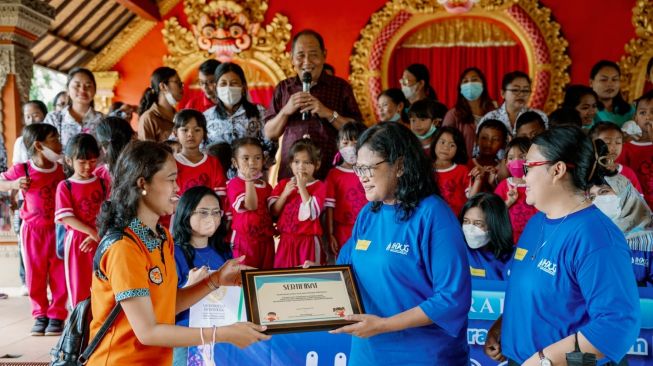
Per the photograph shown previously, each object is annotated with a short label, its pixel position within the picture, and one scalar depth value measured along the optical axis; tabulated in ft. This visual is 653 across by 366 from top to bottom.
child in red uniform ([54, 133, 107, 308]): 14.14
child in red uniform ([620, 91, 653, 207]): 13.89
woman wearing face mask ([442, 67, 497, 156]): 16.71
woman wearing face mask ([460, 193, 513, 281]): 10.46
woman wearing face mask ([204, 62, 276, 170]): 14.76
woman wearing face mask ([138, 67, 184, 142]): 15.14
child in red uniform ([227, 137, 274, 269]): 13.01
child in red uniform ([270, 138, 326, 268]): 12.85
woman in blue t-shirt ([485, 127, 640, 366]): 5.38
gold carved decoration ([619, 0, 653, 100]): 28.40
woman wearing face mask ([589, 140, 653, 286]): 11.88
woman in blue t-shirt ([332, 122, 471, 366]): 6.16
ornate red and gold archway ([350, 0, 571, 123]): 29.48
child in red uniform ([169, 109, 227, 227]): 13.34
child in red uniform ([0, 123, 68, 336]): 15.58
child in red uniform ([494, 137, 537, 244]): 12.62
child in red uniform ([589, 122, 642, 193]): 12.56
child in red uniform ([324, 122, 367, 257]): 13.42
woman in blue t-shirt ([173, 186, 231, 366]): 10.39
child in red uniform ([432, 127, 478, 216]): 13.56
